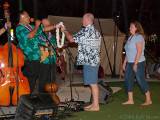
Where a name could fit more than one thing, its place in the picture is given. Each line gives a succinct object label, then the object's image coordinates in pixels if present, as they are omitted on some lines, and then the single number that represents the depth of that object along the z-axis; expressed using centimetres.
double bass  475
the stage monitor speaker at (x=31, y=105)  395
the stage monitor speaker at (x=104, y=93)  565
